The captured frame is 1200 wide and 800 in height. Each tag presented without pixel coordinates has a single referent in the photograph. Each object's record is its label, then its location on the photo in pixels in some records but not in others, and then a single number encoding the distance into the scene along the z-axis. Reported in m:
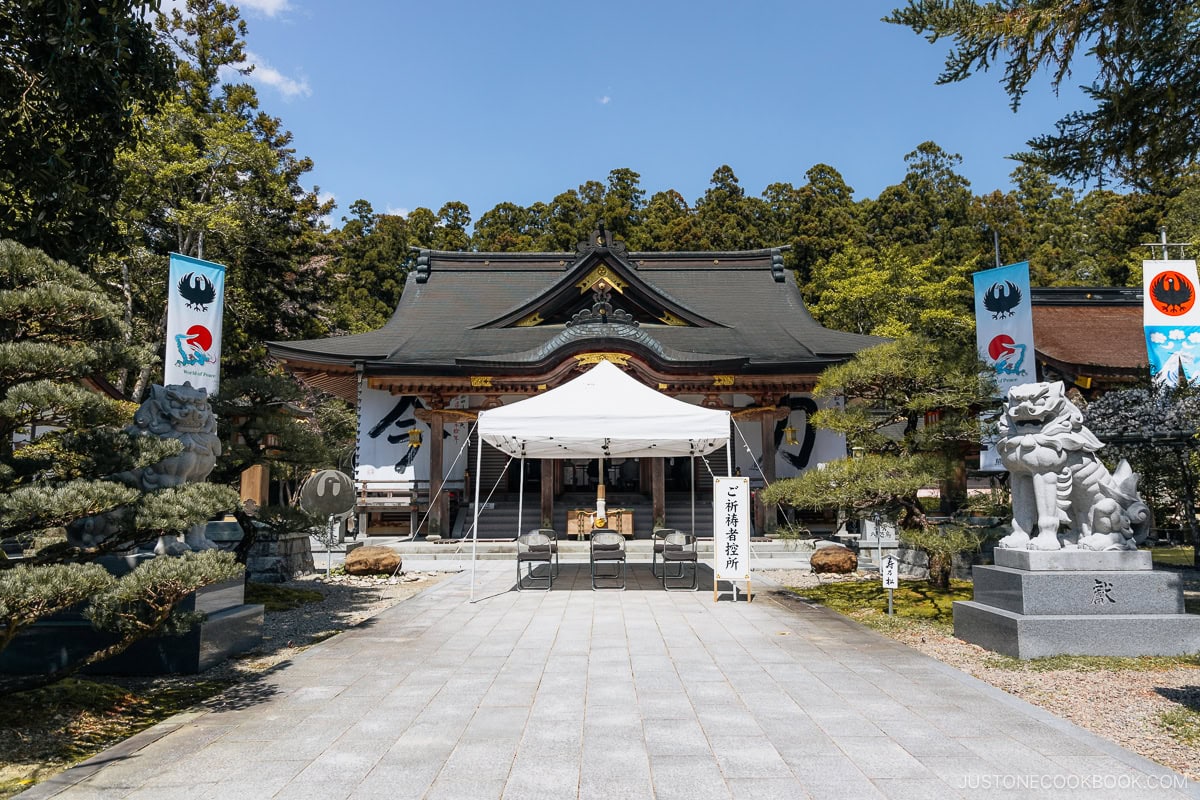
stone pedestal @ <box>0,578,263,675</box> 5.11
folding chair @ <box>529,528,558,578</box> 11.27
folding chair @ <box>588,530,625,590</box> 10.04
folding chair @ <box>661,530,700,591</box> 9.88
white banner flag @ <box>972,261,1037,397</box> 12.66
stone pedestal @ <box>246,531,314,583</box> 10.45
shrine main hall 15.90
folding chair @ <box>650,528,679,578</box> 11.24
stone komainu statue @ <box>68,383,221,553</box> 5.34
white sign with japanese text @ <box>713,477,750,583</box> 9.03
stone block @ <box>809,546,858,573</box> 11.59
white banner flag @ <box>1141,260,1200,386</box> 11.53
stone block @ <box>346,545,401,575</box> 11.67
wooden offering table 15.10
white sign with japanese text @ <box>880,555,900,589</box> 7.83
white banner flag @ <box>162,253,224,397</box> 11.16
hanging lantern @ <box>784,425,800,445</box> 17.45
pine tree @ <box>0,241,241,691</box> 3.69
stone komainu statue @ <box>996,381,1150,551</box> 6.01
